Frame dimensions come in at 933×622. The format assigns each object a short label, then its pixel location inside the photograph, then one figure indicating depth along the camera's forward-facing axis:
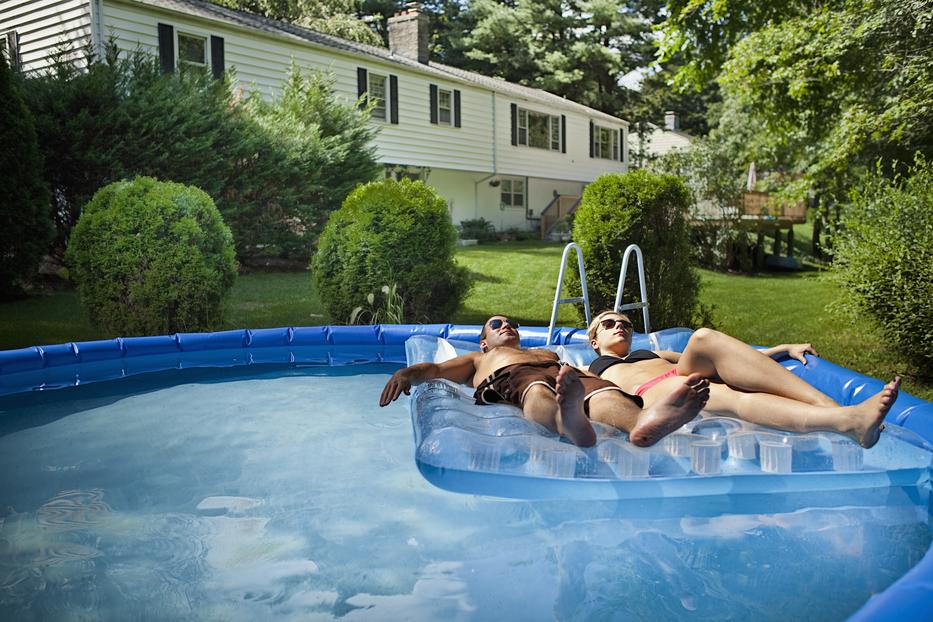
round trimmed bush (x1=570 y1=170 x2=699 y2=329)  8.00
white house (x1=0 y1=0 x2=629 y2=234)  14.07
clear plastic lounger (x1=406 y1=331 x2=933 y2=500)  3.45
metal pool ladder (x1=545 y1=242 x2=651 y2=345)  6.05
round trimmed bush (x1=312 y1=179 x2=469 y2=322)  8.24
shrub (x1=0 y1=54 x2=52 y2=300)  9.38
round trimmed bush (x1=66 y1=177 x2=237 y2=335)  7.53
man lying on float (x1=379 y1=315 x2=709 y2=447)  3.23
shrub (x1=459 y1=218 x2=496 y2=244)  21.80
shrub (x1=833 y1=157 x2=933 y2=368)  5.94
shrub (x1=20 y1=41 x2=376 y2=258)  11.05
